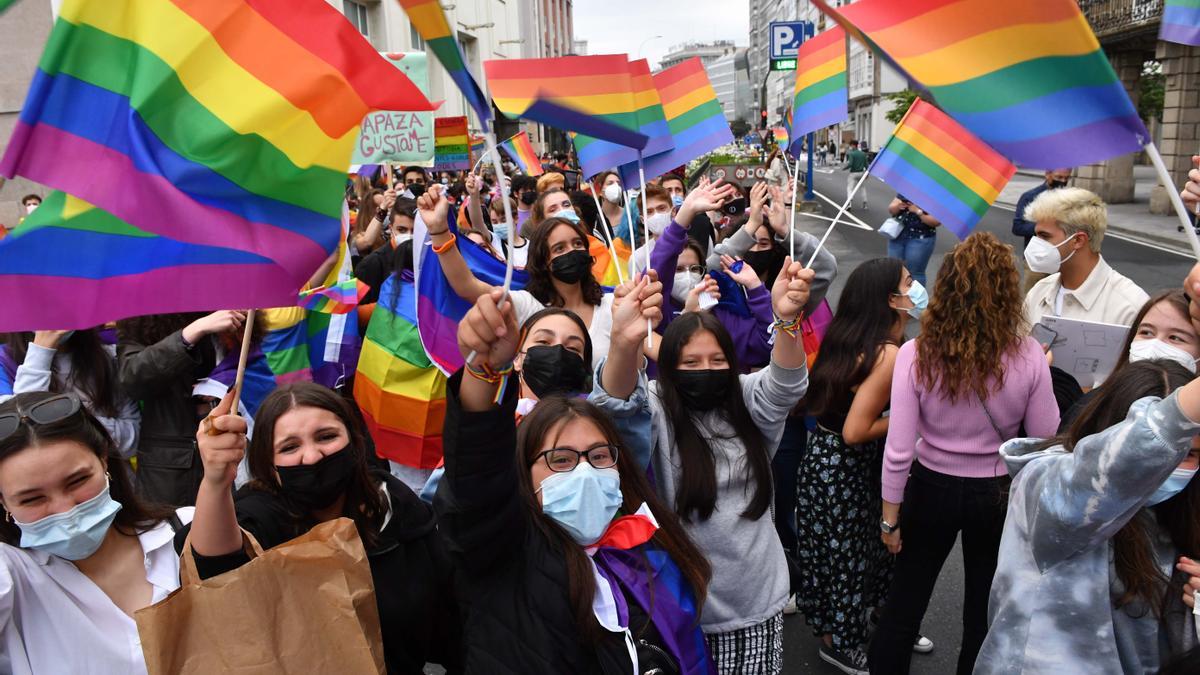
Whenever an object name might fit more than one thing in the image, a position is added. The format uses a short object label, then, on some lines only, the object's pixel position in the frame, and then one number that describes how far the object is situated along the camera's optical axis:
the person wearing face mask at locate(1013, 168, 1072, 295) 6.43
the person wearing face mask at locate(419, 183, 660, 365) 3.78
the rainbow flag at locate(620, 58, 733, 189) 4.14
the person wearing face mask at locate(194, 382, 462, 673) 2.27
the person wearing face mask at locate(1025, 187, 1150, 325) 3.74
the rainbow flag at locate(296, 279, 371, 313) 4.18
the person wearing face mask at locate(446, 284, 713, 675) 1.88
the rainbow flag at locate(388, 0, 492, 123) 1.62
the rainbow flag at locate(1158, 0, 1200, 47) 2.18
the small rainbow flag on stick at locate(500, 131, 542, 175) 7.35
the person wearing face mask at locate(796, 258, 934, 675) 3.39
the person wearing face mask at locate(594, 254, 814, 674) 2.67
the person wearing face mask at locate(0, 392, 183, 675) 1.94
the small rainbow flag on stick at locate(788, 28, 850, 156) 3.56
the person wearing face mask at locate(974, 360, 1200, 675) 1.77
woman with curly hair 2.98
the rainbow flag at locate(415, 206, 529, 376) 3.86
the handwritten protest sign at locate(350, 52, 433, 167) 6.52
